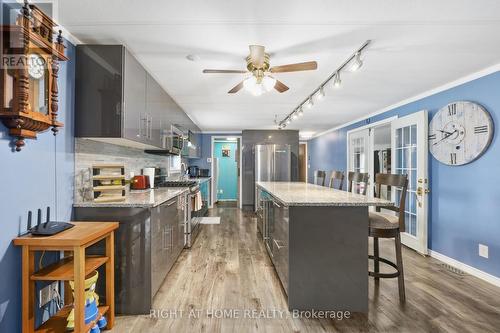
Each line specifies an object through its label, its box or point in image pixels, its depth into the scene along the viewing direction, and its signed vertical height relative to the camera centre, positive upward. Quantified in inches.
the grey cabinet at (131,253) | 78.9 -27.3
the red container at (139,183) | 122.5 -8.0
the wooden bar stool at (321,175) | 150.7 -4.9
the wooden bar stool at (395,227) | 85.0 -20.5
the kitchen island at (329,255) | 79.7 -28.1
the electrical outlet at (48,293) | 68.2 -35.7
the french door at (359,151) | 206.4 +13.7
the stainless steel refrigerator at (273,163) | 265.7 +4.1
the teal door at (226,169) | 329.1 -2.9
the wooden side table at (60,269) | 56.5 -25.6
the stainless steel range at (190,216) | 139.2 -29.1
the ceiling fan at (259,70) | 84.7 +33.2
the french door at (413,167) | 134.3 +0.0
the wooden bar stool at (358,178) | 107.4 -4.9
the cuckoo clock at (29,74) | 54.2 +21.5
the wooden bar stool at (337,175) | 126.9 -4.3
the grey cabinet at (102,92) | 81.4 +24.2
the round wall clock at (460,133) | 106.7 +15.9
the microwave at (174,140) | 135.2 +15.6
